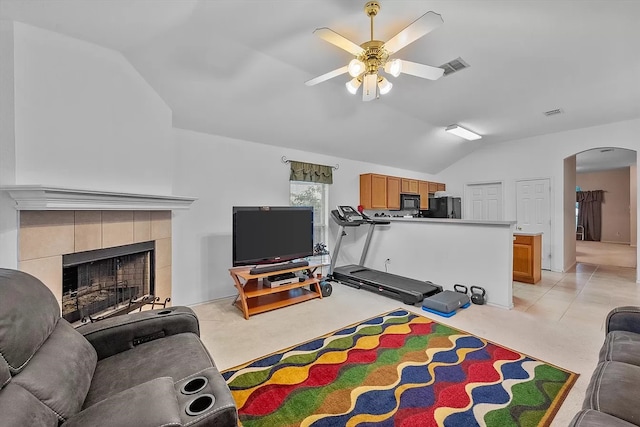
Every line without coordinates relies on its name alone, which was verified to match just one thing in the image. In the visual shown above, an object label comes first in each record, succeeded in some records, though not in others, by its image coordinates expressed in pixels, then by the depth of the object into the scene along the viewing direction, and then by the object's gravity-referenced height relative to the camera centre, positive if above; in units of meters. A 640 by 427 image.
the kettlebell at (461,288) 3.59 -1.03
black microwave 5.71 +0.27
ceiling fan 1.84 +1.24
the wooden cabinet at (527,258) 4.36 -0.73
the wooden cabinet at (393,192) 5.42 +0.44
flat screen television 3.26 -0.26
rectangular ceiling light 4.86 +1.54
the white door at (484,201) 6.13 +0.30
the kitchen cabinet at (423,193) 6.20 +0.48
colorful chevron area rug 1.60 -1.20
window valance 4.36 +0.70
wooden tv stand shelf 3.16 -1.05
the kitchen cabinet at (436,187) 6.54 +0.68
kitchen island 3.34 -0.58
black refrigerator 6.26 +0.16
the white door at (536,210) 5.36 +0.08
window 4.79 +0.18
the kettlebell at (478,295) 3.41 -1.05
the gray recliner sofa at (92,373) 0.86 -0.65
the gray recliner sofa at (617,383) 0.94 -0.71
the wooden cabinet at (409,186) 5.75 +0.62
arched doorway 8.04 +0.28
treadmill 3.55 -1.00
